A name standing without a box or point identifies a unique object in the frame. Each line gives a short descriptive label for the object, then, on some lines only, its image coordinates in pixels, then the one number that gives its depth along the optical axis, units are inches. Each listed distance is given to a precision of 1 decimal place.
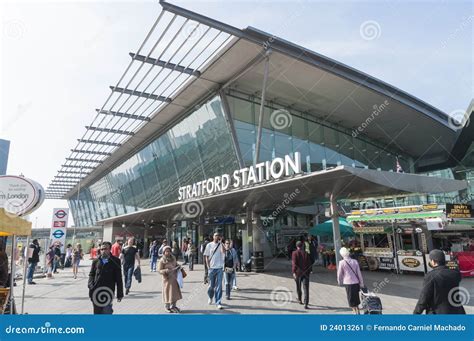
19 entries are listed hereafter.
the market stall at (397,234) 553.6
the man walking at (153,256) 677.3
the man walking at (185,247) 752.6
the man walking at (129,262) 393.7
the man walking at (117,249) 453.1
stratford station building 502.2
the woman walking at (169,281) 302.4
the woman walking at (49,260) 612.1
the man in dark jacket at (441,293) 164.4
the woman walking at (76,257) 613.3
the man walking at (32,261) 524.1
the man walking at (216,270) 314.2
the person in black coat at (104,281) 227.6
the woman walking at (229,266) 356.2
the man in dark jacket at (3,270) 276.4
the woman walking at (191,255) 673.0
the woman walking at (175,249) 590.7
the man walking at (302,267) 316.6
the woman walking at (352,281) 262.2
